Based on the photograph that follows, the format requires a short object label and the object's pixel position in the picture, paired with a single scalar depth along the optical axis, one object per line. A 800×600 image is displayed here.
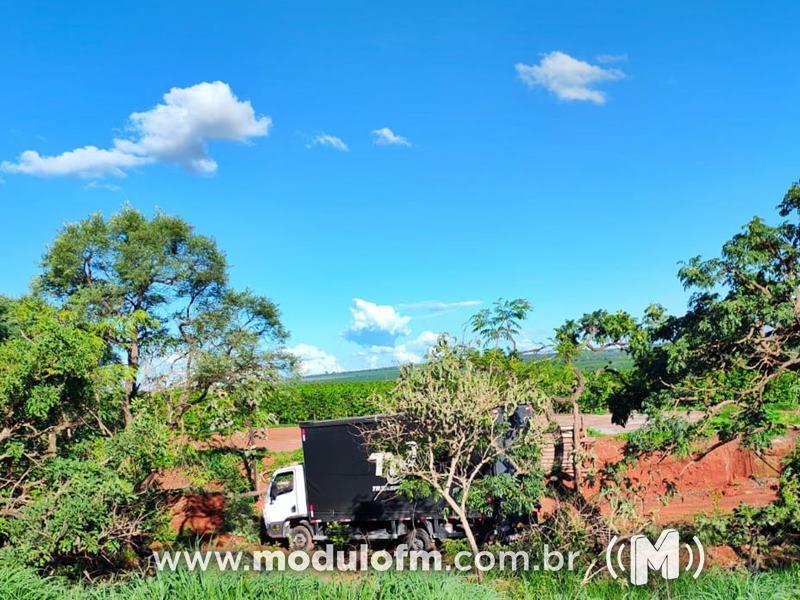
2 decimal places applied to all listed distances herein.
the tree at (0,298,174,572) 8.83
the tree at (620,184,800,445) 8.89
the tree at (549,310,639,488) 11.68
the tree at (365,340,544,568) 8.74
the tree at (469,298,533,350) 11.88
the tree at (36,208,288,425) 26.34
